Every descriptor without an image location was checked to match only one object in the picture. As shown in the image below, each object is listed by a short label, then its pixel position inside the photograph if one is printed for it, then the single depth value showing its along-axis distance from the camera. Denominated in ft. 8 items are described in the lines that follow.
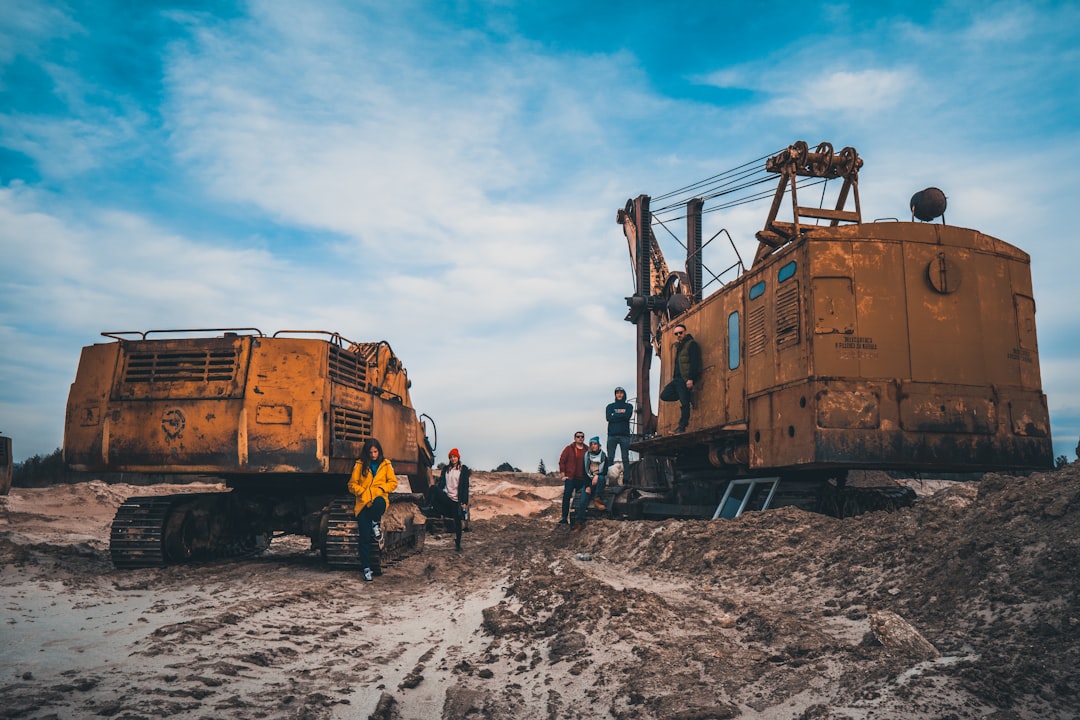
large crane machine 30.14
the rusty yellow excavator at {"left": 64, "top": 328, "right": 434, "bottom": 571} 32.22
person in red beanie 43.27
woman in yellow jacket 32.22
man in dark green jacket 43.06
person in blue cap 47.16
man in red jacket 47.32
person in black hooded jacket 57.28
